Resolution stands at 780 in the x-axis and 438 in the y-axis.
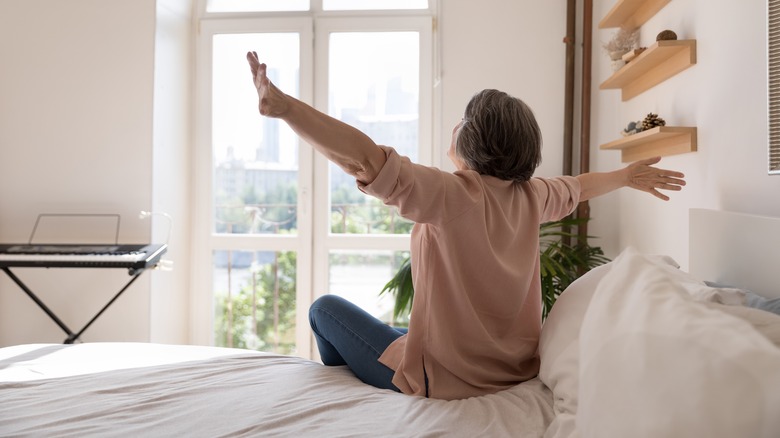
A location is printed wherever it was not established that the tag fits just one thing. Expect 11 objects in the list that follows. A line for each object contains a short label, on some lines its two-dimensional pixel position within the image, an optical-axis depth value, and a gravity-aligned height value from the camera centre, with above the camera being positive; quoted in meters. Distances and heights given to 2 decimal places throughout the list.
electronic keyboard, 2.90 -0.25
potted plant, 2.77 -0.25
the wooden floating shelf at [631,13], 2.37 +0.82
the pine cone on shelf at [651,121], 2.12 +0.32
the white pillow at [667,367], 0.68 -0.18
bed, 0.72 -0.37
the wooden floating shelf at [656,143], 1.97 +0.26
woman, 1.36 -0.12
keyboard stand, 3.11 -0.54
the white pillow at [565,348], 1.17 -0.30
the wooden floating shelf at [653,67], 2.00 +0.54
